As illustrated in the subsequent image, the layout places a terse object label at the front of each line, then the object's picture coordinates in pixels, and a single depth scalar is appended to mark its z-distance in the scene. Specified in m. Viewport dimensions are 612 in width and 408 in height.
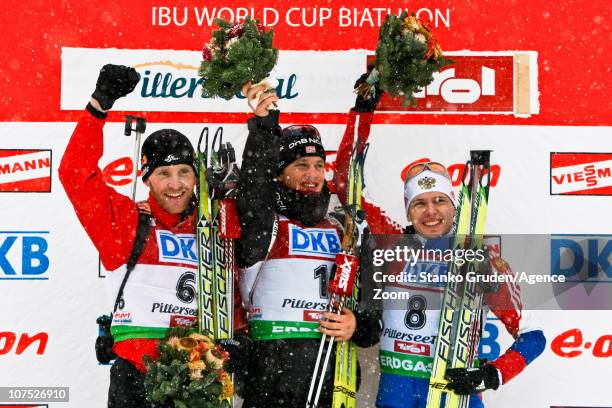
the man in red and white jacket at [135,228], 9.18
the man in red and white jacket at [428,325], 9.77
